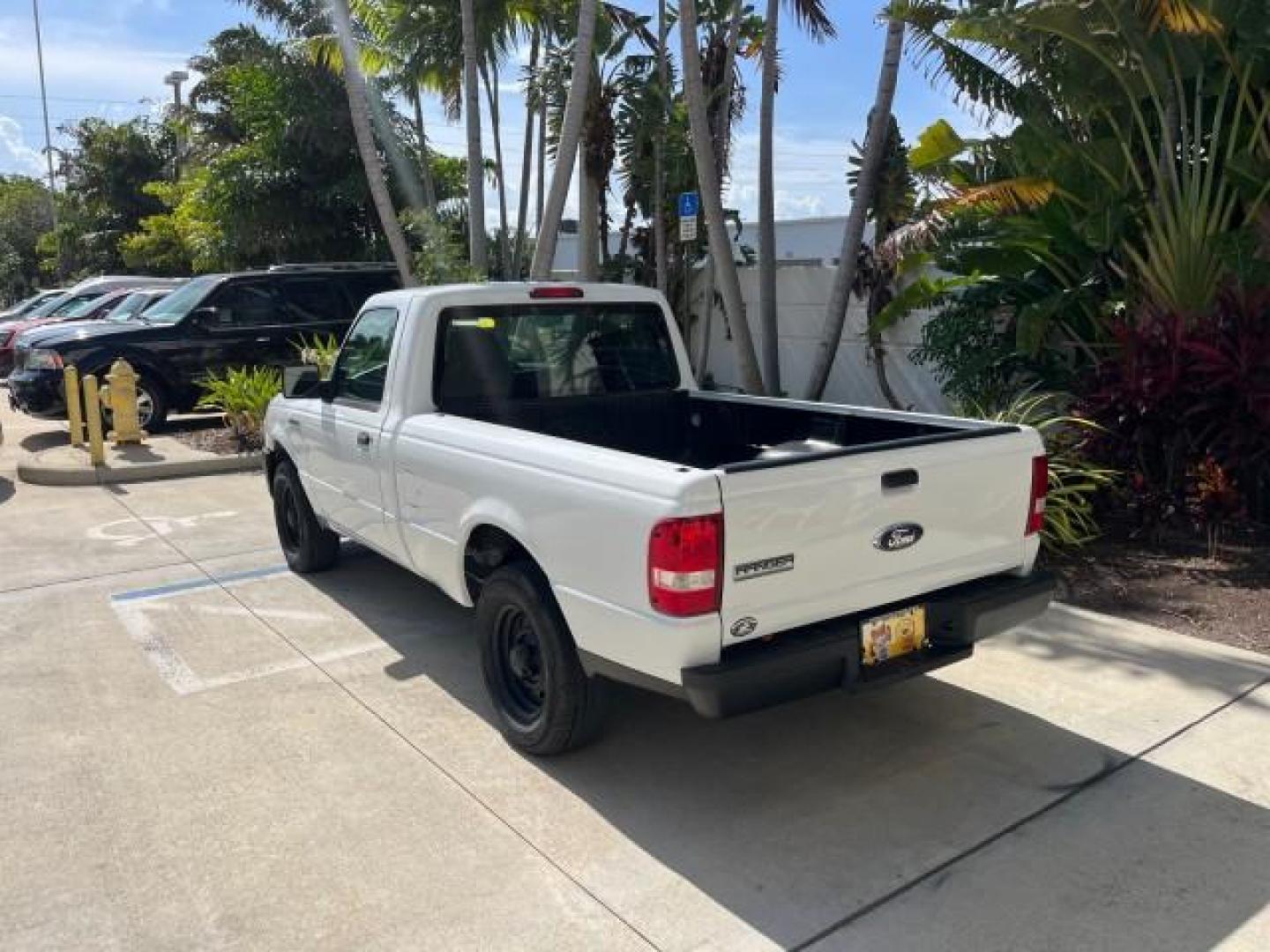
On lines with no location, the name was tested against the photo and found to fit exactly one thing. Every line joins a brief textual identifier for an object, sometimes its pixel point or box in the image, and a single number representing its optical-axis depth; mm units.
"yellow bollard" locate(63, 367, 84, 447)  10648
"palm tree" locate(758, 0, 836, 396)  10969
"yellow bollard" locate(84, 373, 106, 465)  9820
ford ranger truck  3338
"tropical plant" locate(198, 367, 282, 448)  11180
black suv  11969
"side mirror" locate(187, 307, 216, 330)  12375
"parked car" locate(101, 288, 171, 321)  14828
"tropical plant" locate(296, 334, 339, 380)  11719
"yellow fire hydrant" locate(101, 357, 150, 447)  10898
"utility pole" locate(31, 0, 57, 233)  46812
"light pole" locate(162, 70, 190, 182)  35406
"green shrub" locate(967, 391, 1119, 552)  6660
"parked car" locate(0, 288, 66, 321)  23644
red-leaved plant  6730
